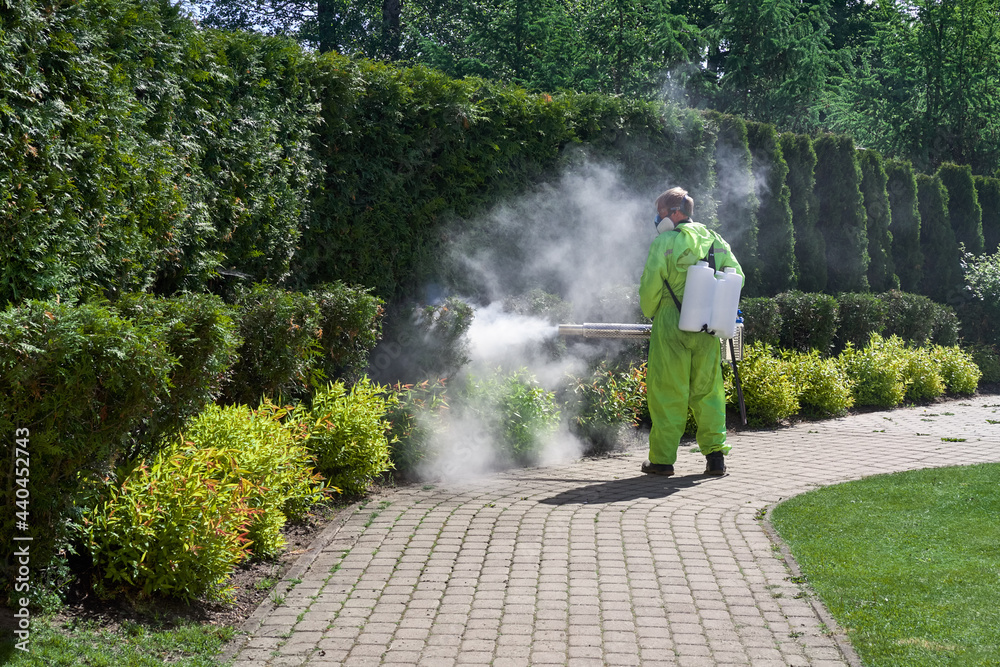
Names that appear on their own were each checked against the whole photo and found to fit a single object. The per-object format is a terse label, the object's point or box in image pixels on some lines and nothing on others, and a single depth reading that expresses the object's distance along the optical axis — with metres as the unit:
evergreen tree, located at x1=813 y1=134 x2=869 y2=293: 13.28
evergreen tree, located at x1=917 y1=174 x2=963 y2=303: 15.49
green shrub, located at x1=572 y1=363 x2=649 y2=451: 7.80
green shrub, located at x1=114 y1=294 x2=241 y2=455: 4.13
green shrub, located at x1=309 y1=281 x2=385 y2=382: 6.31
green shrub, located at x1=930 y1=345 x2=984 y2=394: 11.88
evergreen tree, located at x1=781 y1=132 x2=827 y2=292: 12.56
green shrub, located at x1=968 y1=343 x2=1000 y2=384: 13.30
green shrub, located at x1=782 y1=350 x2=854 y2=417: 9.70
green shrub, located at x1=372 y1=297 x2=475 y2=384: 7.09
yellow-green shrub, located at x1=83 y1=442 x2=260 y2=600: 3.83
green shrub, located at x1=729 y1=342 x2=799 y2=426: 9.10
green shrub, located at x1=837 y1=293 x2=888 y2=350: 11.69
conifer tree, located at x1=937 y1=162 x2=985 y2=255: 16.48
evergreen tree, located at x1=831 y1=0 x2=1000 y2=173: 17.75
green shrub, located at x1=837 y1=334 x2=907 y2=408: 10.48
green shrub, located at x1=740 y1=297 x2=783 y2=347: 10.07
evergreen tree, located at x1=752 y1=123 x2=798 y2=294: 11.84
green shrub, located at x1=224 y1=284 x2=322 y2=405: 5.64
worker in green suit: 6.82
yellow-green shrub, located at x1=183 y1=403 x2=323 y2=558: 4.63
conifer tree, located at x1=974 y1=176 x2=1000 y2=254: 17.47
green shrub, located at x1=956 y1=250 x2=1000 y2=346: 14.68
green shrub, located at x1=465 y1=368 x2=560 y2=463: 7.05
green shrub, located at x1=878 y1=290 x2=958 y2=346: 12.51
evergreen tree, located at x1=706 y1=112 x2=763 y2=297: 11.08
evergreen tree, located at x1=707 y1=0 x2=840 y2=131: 16.80
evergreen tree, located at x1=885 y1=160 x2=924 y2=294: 14.91
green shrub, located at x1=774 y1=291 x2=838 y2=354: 10.83
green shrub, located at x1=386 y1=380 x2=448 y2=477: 6.54
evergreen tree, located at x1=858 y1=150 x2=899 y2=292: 14.05
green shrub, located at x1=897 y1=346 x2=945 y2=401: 11.13
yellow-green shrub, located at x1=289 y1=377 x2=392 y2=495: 5.82
